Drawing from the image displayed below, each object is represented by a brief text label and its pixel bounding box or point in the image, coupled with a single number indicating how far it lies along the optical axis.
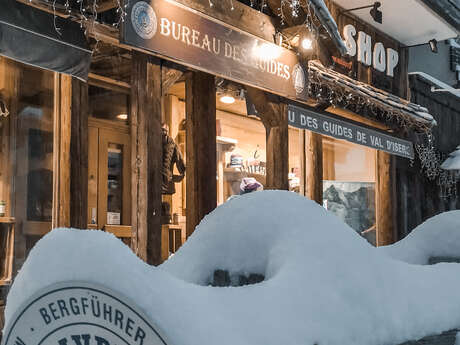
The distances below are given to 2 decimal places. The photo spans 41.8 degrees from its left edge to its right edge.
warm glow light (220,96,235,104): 8.50
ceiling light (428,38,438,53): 10.66
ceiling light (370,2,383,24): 8.90
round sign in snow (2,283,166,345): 1.41
